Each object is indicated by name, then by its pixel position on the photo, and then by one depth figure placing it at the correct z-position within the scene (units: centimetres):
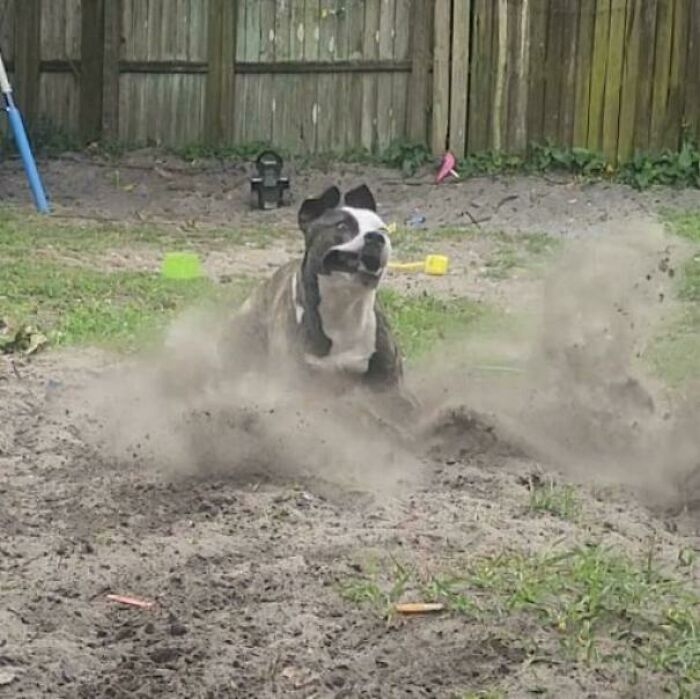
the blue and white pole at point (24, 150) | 1469
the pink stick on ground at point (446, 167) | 1566
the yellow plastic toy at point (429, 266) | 1170
